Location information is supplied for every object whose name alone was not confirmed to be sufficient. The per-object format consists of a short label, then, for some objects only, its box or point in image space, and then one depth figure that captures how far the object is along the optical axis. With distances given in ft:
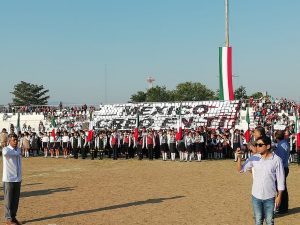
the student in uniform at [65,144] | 88.07
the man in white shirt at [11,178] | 28.81
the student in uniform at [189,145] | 76.23
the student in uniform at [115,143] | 81.47
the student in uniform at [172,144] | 77.92
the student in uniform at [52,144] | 90.43
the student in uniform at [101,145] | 82.53
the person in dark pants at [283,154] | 31.12
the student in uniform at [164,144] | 79.03
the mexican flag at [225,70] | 95.14
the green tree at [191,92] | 253.03
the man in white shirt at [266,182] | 19.17
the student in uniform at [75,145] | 85.40
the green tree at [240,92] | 231.30
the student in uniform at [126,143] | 82.74
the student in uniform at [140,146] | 80.28
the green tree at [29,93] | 291.38
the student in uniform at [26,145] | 89.71
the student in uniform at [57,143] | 89.05
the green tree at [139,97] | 251.39
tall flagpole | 108.47
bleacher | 130.41
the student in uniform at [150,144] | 79.65
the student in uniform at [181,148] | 77.41
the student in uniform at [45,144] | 92.12
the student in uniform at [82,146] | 84.58
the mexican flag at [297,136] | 68.74
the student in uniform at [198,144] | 76.01
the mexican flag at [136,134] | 81.76
